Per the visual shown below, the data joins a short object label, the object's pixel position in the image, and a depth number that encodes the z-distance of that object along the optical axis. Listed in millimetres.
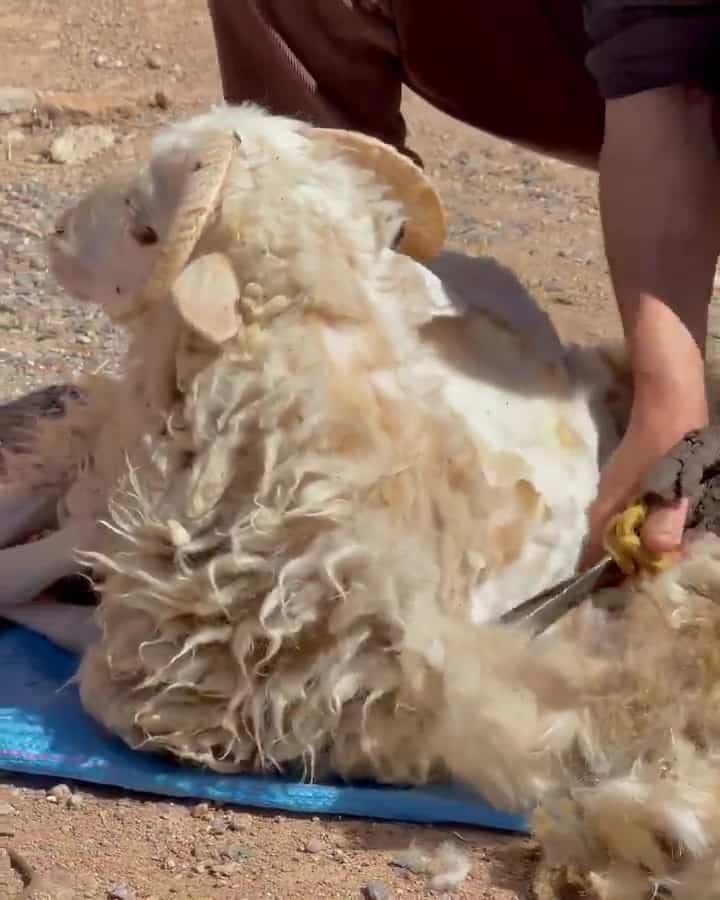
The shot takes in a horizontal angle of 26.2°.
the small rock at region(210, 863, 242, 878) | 1597
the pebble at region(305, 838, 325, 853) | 1630
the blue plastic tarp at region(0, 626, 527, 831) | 1667
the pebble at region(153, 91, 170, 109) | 5070
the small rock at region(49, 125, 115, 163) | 4586
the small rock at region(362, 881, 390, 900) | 1536
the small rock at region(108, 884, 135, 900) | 1559
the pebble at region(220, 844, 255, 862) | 1624
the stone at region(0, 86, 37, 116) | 4949
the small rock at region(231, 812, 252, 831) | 1684
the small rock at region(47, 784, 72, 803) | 1758
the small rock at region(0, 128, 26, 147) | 4715
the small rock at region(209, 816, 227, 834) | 1679
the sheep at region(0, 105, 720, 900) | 1635
